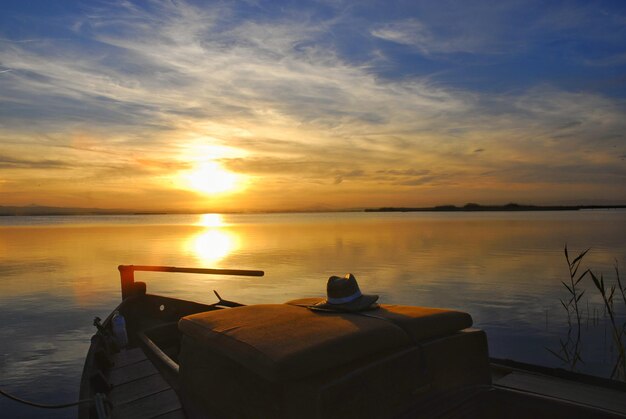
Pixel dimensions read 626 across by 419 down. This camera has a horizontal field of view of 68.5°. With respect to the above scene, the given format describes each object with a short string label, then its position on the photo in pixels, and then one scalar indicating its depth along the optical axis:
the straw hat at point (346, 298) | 4.47
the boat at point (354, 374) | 3.37
